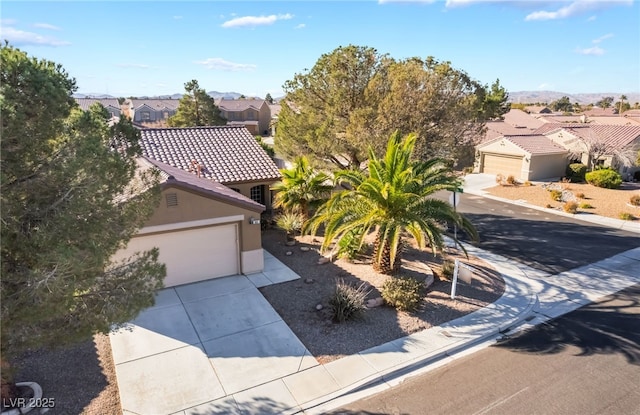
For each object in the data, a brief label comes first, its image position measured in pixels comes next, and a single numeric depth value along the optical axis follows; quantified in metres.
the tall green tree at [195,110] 45.09
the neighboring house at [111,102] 70.44
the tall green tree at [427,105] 16.69
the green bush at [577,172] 31.75
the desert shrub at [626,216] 21.97
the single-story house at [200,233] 11.91
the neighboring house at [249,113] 71.31
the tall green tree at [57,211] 5.54
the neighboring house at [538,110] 80.75
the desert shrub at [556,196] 26.00
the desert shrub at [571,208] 23.16
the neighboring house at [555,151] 31.56
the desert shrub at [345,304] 10.62
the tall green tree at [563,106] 105.19
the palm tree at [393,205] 12.02
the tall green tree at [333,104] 17.81
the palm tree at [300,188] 16.98
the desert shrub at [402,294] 11.22
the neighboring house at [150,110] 77.38
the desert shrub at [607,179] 29.36
